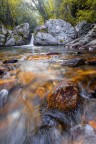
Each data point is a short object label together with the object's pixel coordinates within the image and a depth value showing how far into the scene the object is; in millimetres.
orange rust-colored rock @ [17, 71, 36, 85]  2313
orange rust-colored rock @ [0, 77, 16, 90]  2127
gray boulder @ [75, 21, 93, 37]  8915
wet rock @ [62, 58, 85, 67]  3001
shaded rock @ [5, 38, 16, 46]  10119
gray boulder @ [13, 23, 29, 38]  11062
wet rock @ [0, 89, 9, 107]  1795
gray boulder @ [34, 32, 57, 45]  9151
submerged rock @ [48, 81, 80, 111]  1565
